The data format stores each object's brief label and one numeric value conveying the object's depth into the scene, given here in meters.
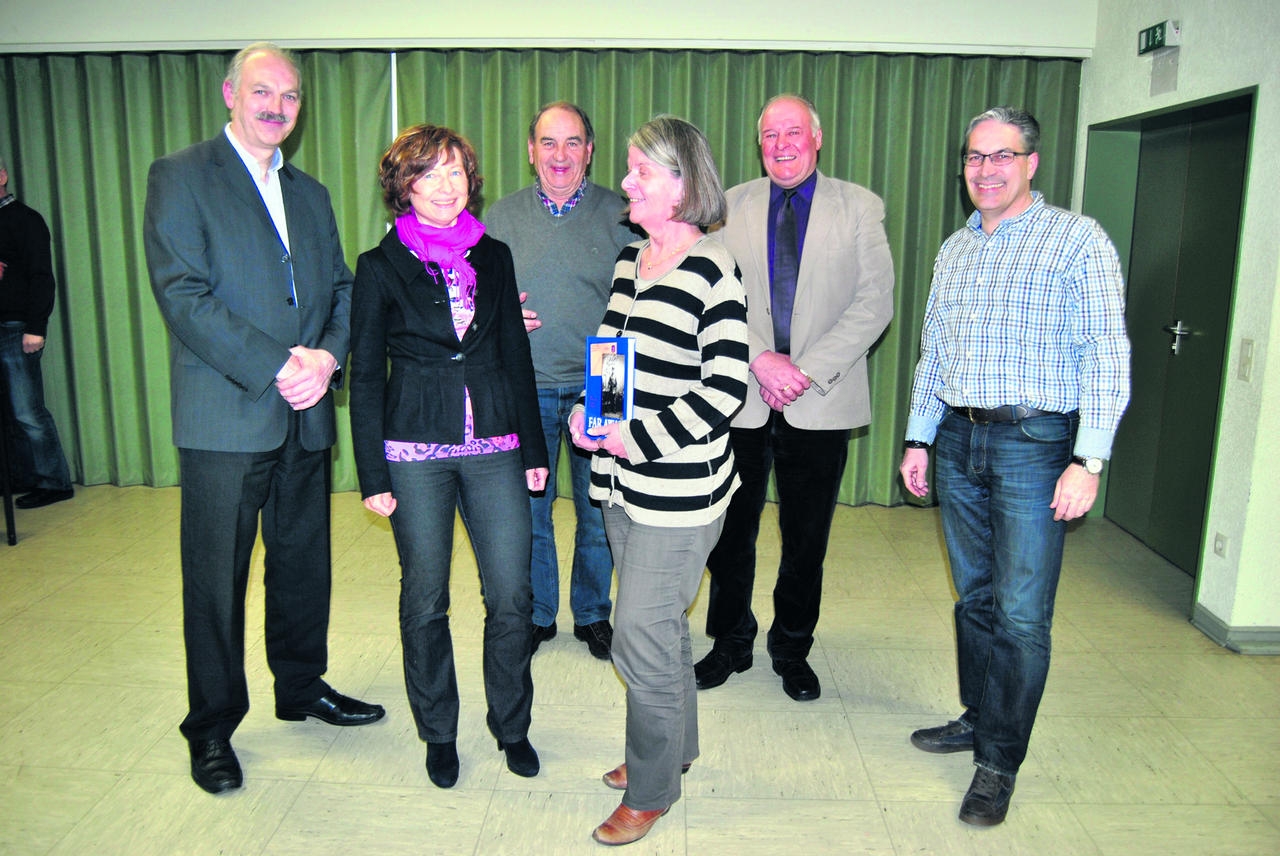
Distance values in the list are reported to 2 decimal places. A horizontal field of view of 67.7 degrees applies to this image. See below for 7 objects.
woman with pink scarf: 2.14
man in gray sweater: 2.90
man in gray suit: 2.20
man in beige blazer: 2.72
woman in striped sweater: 1.96
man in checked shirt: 2.06
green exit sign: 3.58
